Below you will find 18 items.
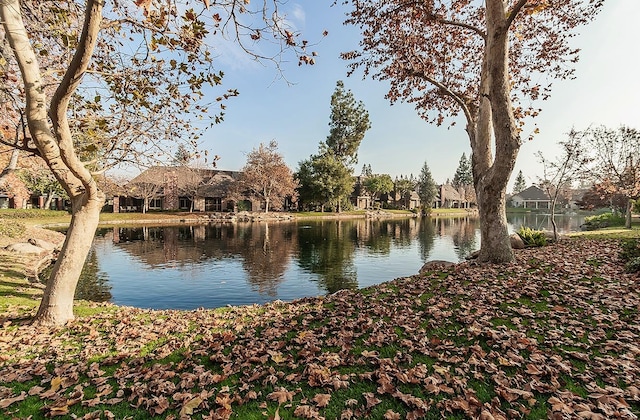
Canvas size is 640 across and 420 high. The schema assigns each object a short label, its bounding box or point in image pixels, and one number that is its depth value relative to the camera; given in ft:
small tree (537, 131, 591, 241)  54.70
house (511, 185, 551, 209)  297.53
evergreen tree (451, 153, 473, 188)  330.95
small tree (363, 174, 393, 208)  223.71
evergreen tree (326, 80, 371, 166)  200.85
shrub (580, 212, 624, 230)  93.92
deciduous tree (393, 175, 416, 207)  249.96
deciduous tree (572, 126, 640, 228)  70.85
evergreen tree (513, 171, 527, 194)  355.77
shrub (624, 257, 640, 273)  26.04
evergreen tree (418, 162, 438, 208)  231.91
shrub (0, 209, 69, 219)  110.79
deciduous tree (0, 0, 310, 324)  15.80
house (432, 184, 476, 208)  287.69
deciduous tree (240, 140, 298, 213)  162.61
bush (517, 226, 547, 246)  49.65
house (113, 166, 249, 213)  153.58
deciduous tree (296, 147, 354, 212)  179.11
